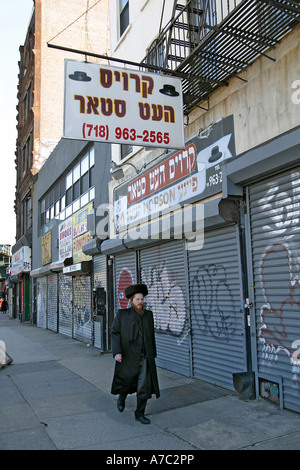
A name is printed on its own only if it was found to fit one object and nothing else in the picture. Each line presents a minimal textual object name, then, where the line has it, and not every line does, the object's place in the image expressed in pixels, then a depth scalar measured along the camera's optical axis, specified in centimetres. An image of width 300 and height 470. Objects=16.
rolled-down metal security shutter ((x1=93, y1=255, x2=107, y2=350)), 1224
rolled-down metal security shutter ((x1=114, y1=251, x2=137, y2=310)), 1047
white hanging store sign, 623
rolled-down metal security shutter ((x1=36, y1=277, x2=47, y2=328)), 2103
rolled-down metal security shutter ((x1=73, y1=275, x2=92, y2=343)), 1388
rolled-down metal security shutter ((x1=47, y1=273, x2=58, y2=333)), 1894
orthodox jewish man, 537
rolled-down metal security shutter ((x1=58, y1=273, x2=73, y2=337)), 1631
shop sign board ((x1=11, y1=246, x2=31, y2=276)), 2595
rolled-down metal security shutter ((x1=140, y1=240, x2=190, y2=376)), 805
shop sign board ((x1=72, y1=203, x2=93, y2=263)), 1415
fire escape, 530
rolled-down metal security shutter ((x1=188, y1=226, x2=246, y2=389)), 645
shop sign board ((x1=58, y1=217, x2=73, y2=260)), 1644
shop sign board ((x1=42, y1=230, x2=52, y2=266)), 2020
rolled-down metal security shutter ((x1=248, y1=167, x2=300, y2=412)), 526
